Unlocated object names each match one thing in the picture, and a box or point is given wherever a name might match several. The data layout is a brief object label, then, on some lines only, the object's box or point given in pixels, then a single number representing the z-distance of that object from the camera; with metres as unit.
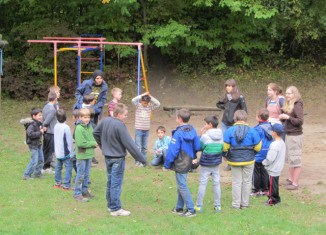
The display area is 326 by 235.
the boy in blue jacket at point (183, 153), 8.12
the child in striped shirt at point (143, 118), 11.66
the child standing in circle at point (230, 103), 10.99
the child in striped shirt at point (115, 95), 11.39
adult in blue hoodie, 11.92
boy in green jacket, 8.93
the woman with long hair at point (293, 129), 10.03
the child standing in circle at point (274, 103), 10.51
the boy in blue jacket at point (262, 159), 9.41
